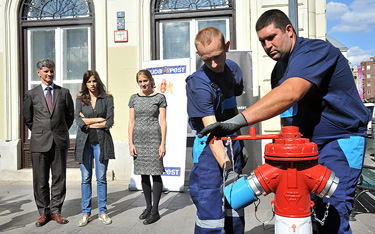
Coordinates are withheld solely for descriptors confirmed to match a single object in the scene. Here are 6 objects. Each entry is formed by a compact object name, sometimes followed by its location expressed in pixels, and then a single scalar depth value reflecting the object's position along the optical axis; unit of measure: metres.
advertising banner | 6.41
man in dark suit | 4.86
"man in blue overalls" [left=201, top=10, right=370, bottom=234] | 2.03
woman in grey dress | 4.95
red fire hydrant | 1.72
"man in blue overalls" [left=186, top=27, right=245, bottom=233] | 2.54
